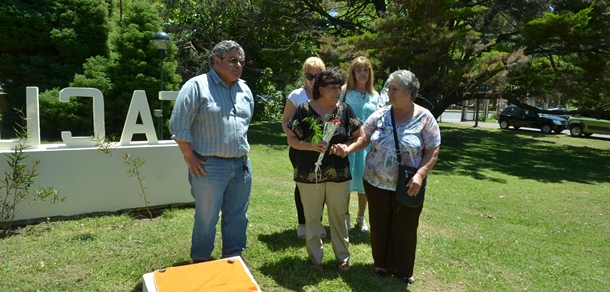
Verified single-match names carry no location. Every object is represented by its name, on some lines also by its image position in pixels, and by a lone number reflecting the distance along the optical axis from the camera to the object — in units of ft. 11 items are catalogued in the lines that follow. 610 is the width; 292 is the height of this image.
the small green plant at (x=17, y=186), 13.84
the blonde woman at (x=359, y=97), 14.34
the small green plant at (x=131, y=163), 15.61
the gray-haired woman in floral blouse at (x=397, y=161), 11.30
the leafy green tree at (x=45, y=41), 44.93
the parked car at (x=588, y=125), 74.84
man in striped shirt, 10.45
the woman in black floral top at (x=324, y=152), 11.29
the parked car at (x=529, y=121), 82.28
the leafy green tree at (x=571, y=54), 39.32
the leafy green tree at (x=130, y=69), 40.63
